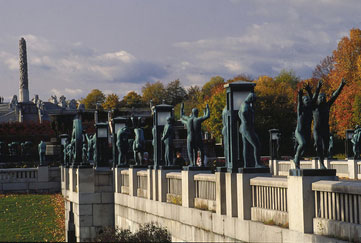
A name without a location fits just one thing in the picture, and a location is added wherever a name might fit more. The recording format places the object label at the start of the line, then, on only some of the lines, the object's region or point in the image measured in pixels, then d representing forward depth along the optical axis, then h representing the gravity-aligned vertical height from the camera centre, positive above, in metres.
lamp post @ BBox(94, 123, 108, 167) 30.62 +0.62
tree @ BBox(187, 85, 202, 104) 122.66 +11.96
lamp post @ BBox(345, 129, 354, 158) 38.03 +1.07
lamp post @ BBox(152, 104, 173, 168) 22.00 +1.04
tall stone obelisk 150.38 +18.08
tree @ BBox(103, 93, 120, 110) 151.95 +12.15
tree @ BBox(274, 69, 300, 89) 113.12 +12.33
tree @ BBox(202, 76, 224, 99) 138.14 +14.32
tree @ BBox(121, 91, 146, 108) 155.50 +12.89
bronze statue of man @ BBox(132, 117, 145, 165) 25.47 +0.52
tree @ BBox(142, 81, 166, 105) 156.50 +14.56
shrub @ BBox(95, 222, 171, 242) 18.33 -1.93
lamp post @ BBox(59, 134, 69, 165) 45.58 +1.30
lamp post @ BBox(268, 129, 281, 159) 41.88 +0.92
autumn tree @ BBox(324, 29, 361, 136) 60.44 +6.60
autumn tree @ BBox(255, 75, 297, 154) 80.09 +4.91
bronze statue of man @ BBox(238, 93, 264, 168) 14.85 +0.58
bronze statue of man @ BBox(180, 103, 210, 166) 18.67 +0.61
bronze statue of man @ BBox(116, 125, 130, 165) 27.28 +0.60
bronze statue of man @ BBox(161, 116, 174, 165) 20.97 +0.58
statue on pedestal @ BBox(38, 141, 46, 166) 47.09 +0.65
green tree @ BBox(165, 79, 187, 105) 150.38 +13.72
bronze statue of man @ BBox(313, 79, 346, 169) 13.38 +0.71
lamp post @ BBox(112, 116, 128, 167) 28.41 +1.34
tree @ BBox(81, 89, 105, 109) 171.62 +14.69
